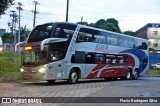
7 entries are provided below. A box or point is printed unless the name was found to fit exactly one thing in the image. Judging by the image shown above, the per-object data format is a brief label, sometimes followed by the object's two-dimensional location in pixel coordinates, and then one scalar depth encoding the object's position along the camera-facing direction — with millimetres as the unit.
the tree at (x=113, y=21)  99600
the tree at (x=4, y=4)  20231
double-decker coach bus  20578
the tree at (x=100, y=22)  97188
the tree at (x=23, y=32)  106562
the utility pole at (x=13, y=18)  95562
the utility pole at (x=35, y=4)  75762
